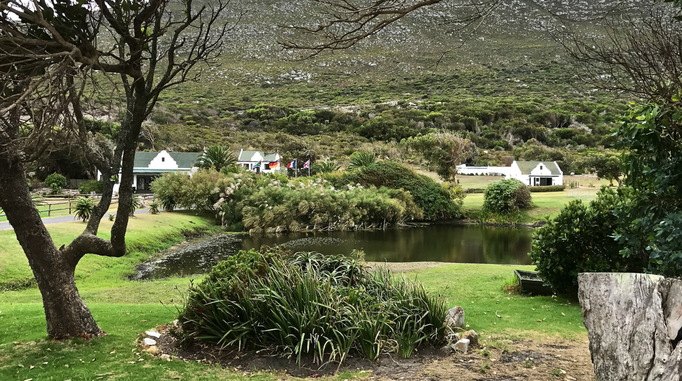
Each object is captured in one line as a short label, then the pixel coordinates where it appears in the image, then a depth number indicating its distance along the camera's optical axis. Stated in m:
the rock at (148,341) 5.97
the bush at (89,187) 41.94
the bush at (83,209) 21.11
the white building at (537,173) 56.28
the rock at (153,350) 5.68
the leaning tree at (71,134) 4.73
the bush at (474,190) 49.12
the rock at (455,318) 6.57
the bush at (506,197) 33.50
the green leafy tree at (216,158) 42.12
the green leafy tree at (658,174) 5.35
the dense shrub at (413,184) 35.31
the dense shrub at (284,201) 30.33
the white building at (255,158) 56.41
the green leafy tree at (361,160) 40.53
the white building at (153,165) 51.75
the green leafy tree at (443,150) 42.06
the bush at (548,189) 45.75
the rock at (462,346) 5.80
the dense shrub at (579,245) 8.65
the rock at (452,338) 6.08
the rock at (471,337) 6.07
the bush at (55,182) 41.47
